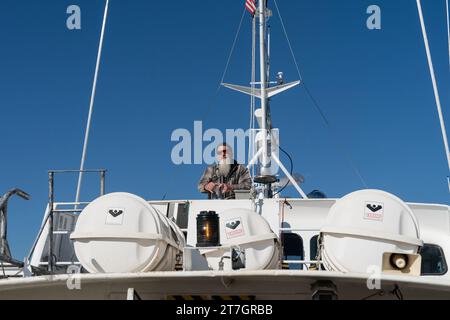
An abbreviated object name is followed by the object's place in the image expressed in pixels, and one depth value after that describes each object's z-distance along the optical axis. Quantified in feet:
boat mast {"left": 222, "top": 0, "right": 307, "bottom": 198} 33.42
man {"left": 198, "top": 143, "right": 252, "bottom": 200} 31.37
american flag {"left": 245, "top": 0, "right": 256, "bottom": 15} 42.42
